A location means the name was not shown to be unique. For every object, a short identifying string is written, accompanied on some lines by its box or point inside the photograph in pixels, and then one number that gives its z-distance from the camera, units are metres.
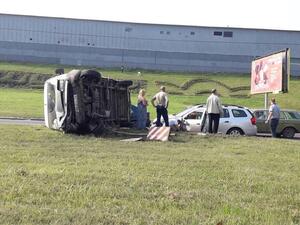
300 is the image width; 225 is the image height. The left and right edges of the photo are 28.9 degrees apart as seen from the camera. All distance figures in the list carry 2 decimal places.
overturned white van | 17.25
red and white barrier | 16.68
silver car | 22.83
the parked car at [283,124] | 26.70
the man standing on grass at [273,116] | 22.78
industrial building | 89.75
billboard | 28.94
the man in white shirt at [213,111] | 19.89
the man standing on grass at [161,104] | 21.11
